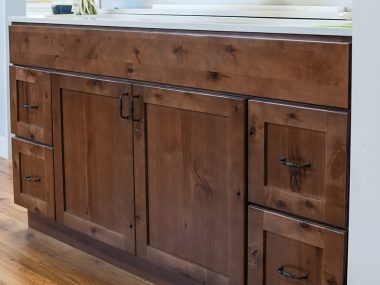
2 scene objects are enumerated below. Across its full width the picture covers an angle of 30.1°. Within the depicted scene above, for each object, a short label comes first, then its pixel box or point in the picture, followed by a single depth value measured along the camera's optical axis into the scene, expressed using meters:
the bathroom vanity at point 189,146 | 1.74
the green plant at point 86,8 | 2.83
